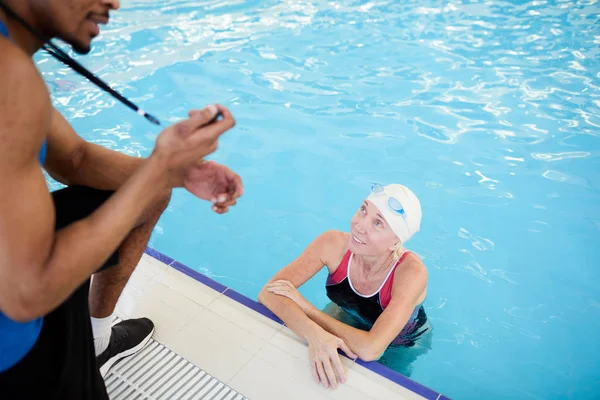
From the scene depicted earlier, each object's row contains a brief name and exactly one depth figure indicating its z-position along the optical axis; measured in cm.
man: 131
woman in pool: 283
